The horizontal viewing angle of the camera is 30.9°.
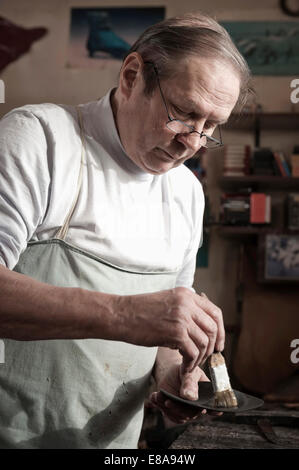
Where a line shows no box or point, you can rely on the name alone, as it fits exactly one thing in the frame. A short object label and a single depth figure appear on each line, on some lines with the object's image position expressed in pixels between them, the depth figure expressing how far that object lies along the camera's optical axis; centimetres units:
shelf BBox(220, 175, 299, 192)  402
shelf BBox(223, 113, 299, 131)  408
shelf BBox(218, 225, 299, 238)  403
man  111
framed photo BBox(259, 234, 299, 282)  405
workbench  133
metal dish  110
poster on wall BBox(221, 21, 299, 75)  429
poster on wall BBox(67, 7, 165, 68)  445
